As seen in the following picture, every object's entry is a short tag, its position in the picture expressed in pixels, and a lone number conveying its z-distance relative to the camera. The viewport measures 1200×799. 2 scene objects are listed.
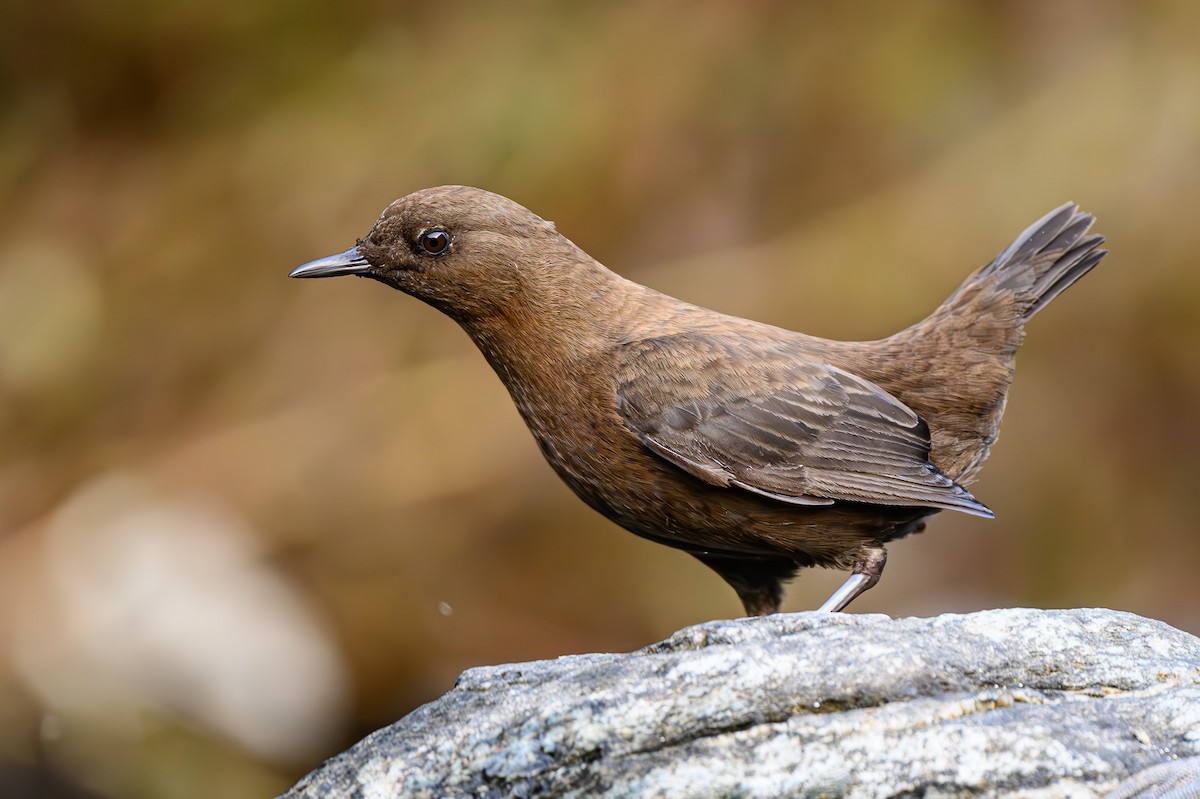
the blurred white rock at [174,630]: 14.90
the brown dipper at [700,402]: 7.87
